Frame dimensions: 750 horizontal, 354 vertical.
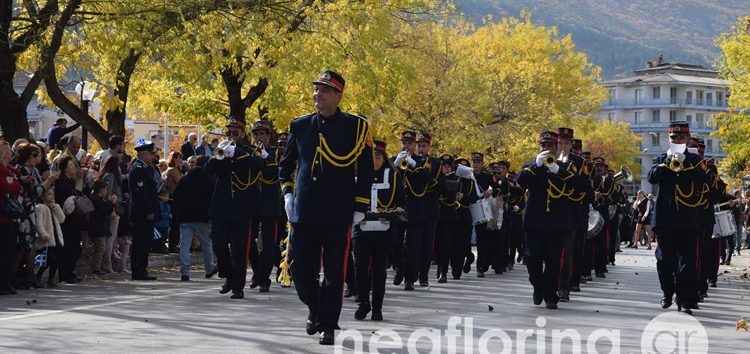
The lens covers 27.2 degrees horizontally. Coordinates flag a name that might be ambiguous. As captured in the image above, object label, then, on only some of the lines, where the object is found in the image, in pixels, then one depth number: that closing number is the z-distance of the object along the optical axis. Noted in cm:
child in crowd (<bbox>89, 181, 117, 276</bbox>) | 2056
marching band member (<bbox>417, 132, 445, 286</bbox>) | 1983
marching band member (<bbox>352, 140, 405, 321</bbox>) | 1459
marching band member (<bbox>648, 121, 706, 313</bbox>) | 1638
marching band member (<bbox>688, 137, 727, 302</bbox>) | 1686
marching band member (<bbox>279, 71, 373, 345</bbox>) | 1223
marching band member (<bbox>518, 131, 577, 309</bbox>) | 1669
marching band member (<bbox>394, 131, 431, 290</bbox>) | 1906
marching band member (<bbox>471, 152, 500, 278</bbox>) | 2466
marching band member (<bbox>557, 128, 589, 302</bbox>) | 1712
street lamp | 2683
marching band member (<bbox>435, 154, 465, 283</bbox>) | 2217
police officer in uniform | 2091
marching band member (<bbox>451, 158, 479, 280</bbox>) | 2294
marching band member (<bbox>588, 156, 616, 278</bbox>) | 2367
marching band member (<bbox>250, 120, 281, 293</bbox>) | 1780
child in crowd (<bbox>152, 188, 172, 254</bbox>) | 2415
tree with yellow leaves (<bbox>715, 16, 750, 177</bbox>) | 4503
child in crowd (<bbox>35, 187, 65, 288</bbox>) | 1864
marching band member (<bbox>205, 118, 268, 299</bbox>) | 1708
